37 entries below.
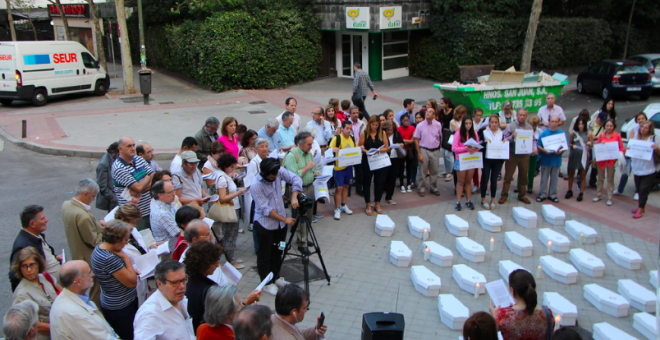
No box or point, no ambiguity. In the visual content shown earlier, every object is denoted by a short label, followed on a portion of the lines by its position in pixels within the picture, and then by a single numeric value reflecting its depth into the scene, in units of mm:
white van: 18875
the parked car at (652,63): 21891
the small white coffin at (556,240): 8336
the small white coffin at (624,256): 7844
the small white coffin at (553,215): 9375
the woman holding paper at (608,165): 9969
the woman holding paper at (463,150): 9664
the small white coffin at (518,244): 8219
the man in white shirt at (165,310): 4258
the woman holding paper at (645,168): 9438
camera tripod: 6891
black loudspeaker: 4723
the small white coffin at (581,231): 8672
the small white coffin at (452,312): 6293
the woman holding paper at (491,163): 9773
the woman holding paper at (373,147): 9664
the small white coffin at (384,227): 8953
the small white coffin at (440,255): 7891
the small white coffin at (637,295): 6758
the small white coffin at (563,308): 6352
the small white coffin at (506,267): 7373
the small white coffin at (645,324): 6125
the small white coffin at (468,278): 7082
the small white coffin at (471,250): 8000
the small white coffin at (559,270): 7402
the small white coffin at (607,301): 6621
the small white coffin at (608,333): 5820
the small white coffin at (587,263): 7620
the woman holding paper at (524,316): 4531
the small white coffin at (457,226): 8938
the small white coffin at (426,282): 7055
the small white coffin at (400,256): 7883
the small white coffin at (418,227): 8898
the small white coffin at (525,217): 9266
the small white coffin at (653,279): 7422
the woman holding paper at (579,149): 10344
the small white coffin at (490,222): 9125
